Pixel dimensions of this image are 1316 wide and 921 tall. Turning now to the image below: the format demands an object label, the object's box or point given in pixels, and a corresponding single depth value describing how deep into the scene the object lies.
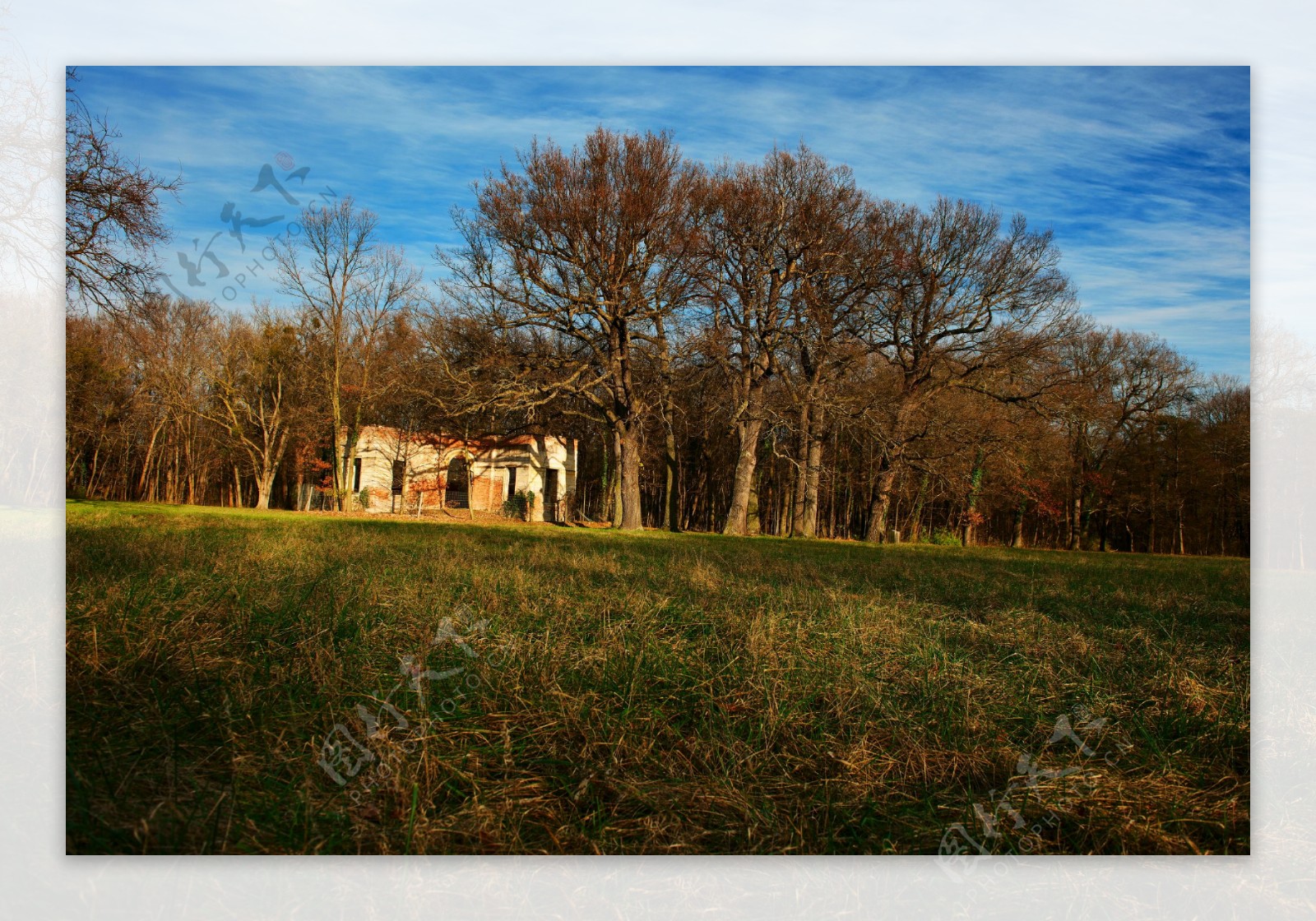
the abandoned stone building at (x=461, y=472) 16.66
